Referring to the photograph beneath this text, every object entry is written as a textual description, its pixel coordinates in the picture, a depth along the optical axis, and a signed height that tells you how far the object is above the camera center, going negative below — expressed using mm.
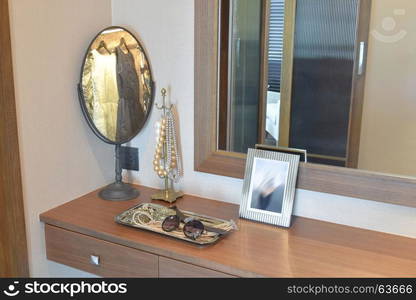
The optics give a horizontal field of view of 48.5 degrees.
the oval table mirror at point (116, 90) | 1644 -107
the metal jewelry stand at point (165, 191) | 1694 -479
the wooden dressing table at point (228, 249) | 1254 -540
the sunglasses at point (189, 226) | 1385 -501
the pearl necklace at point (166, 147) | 1682 -313
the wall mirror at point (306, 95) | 1372 -109
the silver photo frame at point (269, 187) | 1493 -405
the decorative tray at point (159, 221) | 1390 -512
